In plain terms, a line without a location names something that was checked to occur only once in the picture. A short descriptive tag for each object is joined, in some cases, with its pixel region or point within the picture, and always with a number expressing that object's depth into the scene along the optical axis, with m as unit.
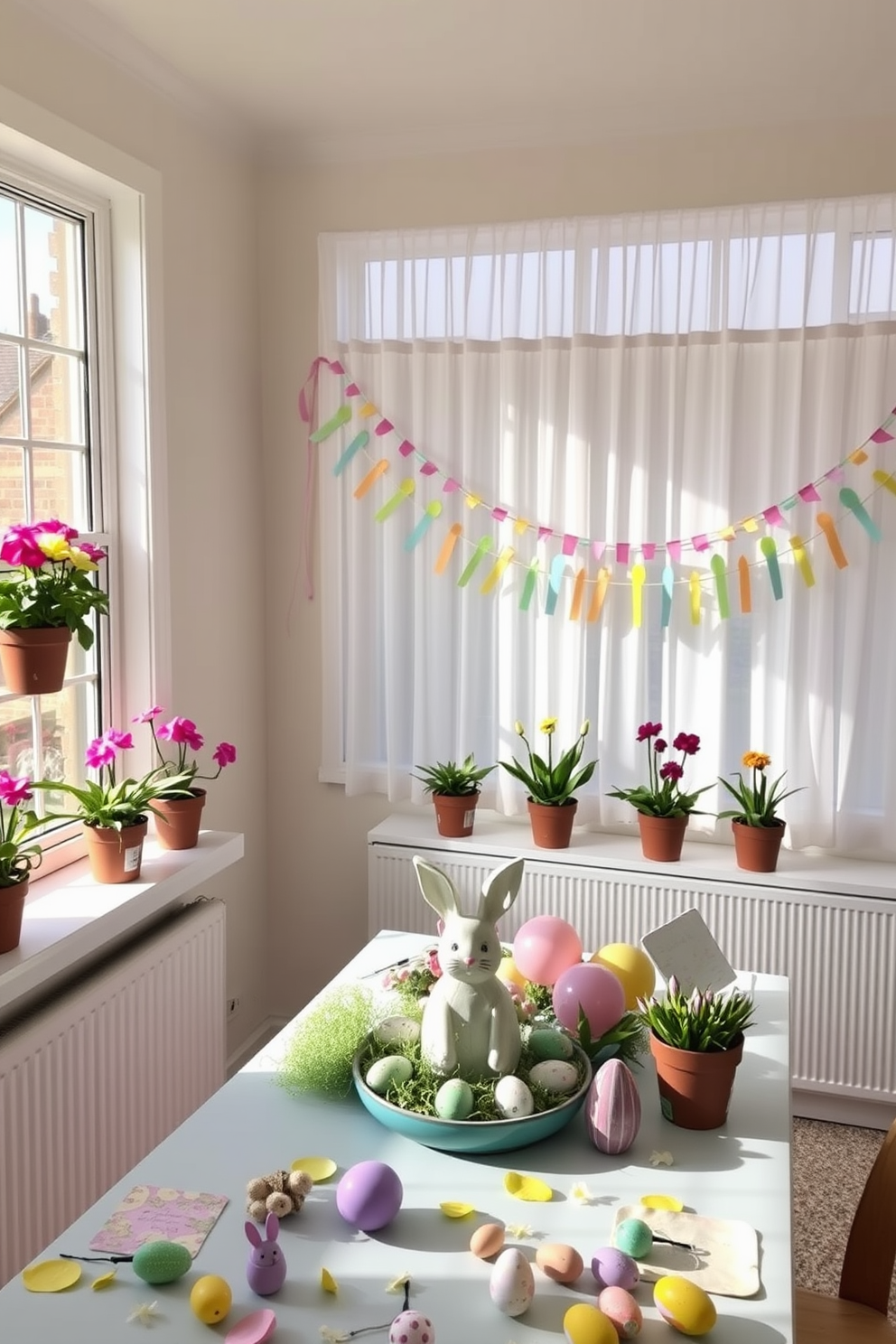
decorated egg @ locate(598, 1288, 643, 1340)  1.20
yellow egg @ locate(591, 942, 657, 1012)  1.88
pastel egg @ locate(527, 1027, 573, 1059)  1.65
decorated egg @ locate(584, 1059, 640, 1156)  1.52
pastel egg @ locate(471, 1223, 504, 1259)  1.32
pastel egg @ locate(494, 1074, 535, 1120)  1.50
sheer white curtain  2.98
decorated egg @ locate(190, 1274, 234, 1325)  1.21
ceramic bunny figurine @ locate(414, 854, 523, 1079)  1.56
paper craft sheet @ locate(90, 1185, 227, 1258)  1.33
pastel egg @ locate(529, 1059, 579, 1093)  1.57
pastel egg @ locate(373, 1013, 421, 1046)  1.68
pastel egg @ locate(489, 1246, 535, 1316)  1.22
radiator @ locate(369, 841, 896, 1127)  2.95
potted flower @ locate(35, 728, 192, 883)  2.44
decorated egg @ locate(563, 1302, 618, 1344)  1.17
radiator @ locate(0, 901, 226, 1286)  2.09
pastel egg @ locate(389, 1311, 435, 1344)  1.16
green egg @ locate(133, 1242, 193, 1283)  1.27
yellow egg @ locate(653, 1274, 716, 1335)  1.20
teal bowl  1.49
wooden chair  1.63
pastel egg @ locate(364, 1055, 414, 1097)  1.57
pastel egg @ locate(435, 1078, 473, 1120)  1.50
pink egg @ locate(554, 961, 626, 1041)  1.74
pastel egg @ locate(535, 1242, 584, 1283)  1.28
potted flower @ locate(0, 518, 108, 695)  2.18
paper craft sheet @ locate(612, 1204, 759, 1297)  1.29
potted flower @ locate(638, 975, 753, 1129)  1.58
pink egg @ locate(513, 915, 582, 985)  1.88
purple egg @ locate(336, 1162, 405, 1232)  1.36
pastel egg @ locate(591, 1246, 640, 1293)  1.27
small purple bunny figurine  1.25
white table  1.22
